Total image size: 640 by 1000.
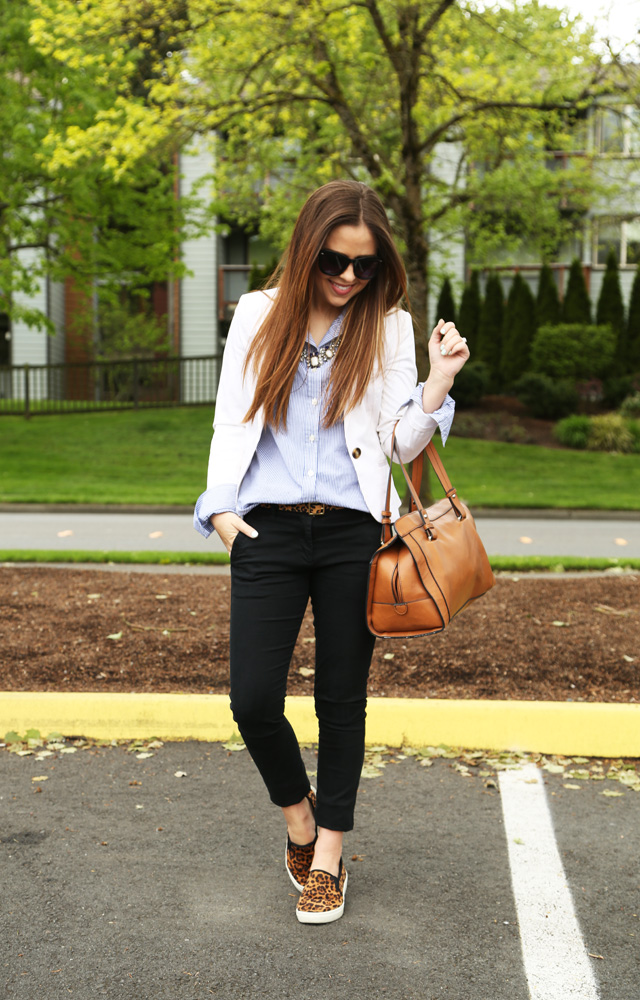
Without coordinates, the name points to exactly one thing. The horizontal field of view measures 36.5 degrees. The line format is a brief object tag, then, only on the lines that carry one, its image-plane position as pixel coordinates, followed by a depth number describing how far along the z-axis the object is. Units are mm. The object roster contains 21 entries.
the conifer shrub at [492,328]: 28109
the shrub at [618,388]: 25578
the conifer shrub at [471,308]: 28469
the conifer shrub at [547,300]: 28172
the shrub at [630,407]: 24662
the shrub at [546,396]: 24281
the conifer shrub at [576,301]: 28297
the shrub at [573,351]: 25203
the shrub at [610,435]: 22016
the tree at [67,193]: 17406
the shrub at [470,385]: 24609
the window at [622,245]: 26312
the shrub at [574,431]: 22262
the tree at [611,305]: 28281
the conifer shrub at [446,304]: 26453
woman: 2619
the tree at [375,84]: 9438
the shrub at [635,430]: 22056
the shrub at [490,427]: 22922
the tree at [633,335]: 27828
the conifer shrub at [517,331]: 27578
